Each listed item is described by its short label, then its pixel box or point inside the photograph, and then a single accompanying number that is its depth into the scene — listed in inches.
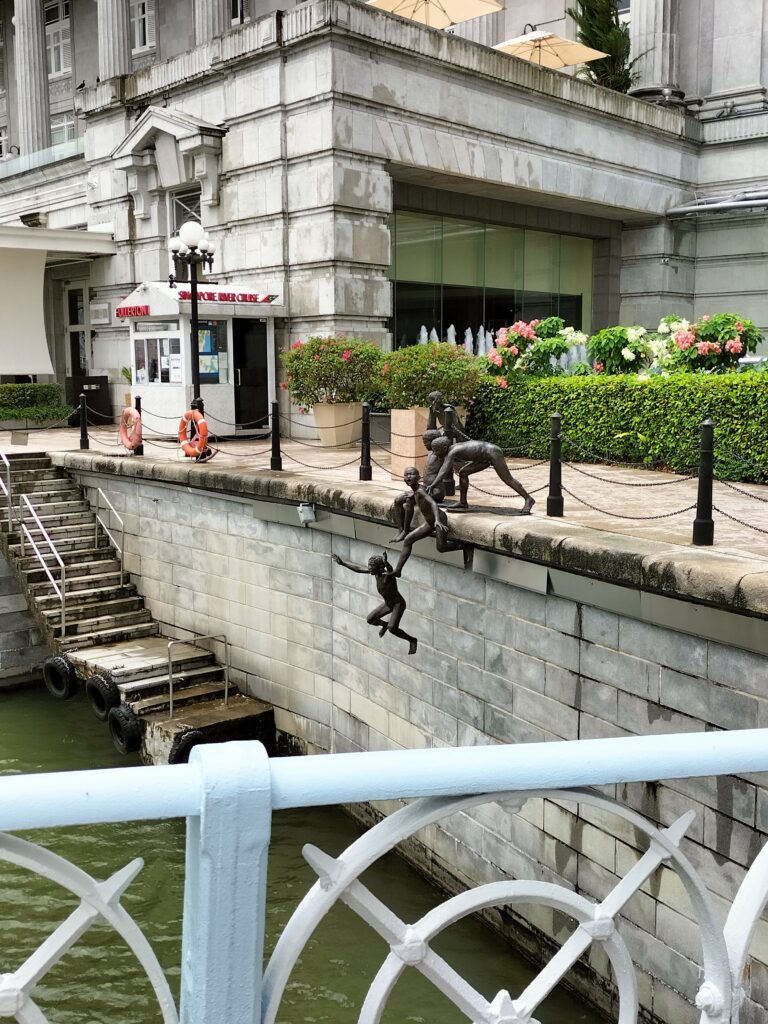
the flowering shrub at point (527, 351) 610.7
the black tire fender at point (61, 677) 534.0
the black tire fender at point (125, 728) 482.9
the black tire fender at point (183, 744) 443.2
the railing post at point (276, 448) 505.9
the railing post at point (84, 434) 668.7
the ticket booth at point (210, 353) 701.3
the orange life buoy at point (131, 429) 608.4
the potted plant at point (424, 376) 547.2
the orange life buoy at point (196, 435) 563.5
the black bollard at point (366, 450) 463.2
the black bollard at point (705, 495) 297.3
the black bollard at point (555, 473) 349.7
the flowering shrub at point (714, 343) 546.0
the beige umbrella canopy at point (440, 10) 823.1
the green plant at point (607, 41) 960.3
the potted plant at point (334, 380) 622.5
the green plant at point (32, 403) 874.8
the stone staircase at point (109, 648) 482.6
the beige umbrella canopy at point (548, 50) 880.9
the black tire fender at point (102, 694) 498.9
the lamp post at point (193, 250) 586.9
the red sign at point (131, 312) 709.9
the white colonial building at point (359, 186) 711.1
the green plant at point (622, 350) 582.6
